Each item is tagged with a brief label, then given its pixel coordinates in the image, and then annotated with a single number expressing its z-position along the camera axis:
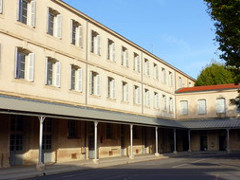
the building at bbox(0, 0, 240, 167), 19.47
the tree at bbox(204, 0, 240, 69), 16.66
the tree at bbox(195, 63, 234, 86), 54.51
